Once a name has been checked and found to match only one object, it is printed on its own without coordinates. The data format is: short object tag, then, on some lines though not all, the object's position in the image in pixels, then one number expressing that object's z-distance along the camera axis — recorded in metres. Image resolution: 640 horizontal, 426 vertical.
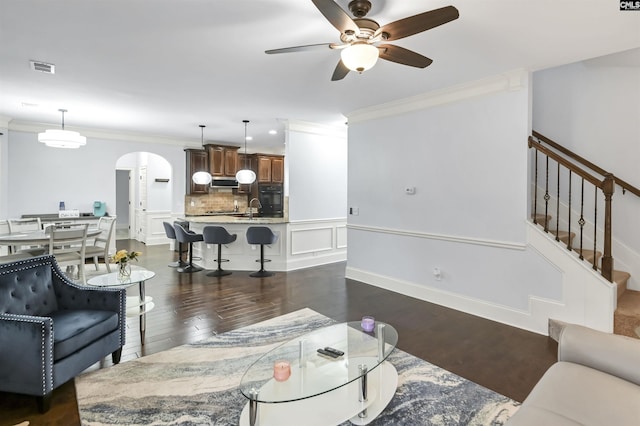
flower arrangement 3.20
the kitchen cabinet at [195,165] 7.85
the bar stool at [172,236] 6.16
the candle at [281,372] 1.87
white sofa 1.42
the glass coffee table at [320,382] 1.79
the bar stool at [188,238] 5.66
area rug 2.06
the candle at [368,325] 2.51
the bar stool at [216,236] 5.51
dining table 4.25
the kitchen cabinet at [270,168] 8.99
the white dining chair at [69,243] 4.50
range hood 8.13
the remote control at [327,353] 2.17
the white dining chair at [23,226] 5.27
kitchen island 5.99
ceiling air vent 3.28
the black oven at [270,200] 8.60
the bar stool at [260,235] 5.50
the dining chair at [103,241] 5.31
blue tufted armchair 2.07
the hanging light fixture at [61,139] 4.67
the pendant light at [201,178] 6.77
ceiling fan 1.84
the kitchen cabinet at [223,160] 8.06
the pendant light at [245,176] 6.43
